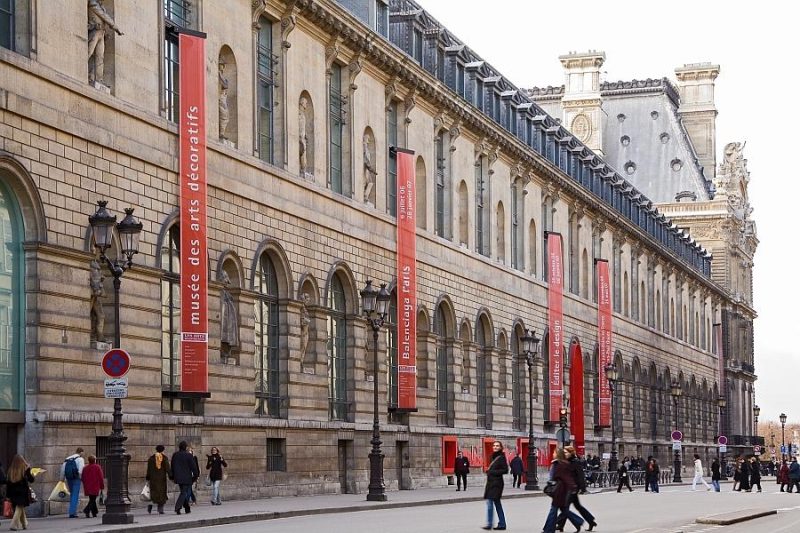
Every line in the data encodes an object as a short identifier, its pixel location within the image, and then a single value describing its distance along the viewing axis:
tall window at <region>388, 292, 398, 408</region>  55.56
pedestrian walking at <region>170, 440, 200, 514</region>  35.28
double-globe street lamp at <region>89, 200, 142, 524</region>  29.84
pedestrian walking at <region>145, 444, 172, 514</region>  34.41
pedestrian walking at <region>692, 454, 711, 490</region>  68.88
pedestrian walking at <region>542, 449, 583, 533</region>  29.78
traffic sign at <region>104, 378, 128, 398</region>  30.02
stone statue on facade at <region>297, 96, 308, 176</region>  48.60
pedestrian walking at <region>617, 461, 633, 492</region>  65.44
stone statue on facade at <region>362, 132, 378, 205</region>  54.31
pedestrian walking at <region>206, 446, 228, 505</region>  38.50
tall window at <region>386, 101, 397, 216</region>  56.78
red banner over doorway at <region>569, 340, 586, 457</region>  82.81
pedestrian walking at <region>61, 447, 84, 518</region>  32.50
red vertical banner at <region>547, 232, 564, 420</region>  75.12
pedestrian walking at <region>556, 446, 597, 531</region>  30.39
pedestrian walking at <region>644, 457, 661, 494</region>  64.19
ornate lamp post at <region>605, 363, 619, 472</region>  75.31
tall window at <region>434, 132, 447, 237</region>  62.66
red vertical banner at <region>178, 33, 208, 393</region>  38.66
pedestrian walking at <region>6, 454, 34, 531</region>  28.75
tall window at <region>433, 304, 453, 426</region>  61.62
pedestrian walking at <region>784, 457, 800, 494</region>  65.69
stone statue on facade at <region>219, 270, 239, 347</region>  42.12
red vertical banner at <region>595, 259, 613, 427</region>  87.44
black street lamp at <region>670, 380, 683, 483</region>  84.81
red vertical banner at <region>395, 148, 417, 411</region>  54.88
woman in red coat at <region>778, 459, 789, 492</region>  67.44
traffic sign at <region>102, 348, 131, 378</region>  29.91
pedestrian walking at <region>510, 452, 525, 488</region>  61.56
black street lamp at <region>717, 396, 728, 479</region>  108.99
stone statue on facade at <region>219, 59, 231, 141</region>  43.19
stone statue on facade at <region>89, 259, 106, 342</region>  34.84
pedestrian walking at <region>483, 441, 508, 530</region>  30.75
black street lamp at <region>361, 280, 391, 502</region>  43.12
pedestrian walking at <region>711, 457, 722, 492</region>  66.81
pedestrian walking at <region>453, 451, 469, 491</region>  57.06
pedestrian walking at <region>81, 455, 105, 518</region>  32.75
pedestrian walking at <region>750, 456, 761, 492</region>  69.57
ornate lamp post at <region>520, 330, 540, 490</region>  57.66
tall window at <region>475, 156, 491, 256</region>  67.94
